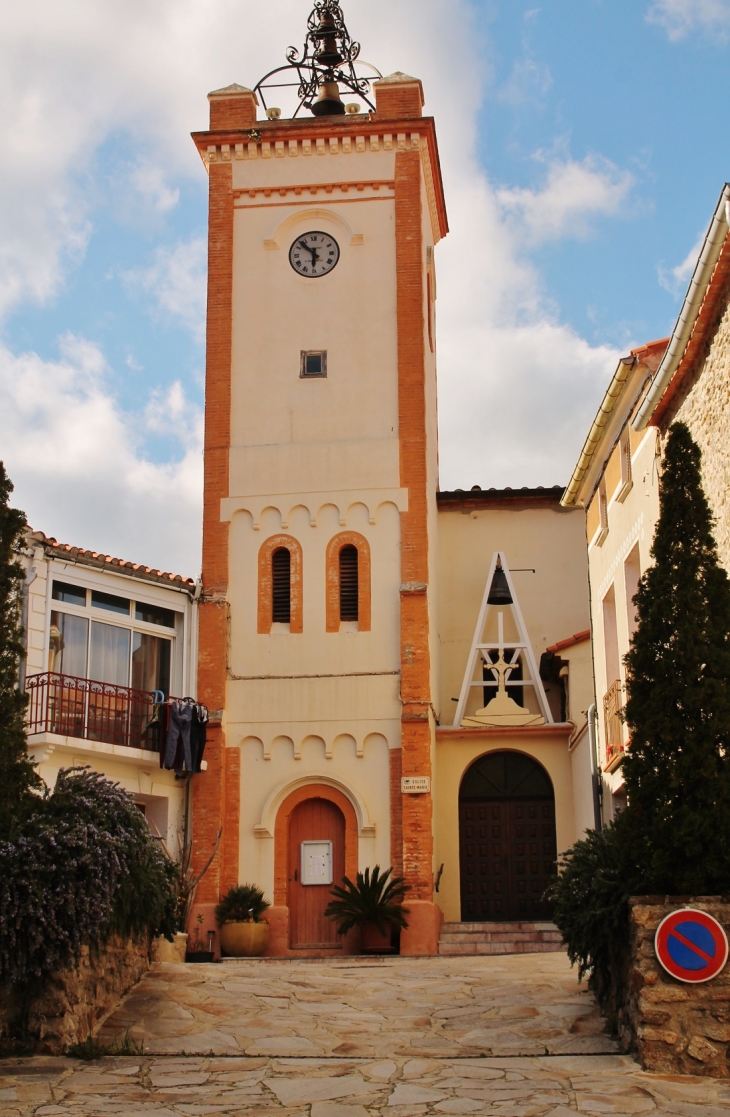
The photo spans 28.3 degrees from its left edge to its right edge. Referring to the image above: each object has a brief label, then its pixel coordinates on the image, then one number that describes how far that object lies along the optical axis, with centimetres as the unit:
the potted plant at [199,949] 2198
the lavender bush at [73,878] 1205
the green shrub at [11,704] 1293
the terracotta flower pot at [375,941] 2367
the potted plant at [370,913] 2361
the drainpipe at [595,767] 2236
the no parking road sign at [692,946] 1077
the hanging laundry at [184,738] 2447
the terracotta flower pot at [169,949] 1559
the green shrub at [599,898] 1181
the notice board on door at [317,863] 2506
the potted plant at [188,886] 2242
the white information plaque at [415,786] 2489
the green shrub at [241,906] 2411
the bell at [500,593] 2836
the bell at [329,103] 3041
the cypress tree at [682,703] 1133
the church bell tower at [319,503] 2508
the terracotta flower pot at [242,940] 2378
